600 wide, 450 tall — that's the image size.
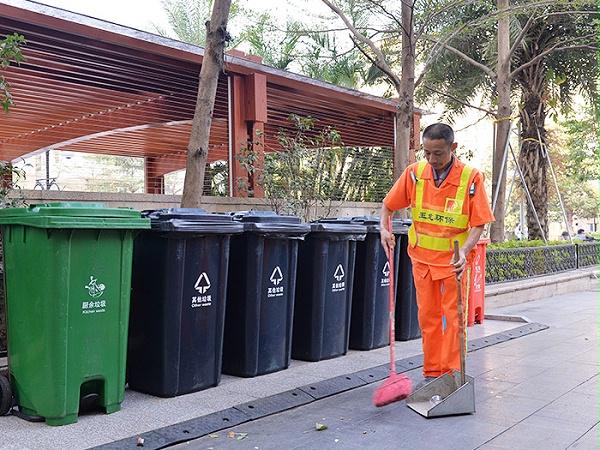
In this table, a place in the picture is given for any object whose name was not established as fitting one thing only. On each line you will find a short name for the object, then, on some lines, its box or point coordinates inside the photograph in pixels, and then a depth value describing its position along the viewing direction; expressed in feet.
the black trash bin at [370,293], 21.53
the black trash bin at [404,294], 23.35
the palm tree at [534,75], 49.98
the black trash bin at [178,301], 15.60
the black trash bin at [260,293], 17.65
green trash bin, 13.51
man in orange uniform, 15.40
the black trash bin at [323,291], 19.62
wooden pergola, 31.32
